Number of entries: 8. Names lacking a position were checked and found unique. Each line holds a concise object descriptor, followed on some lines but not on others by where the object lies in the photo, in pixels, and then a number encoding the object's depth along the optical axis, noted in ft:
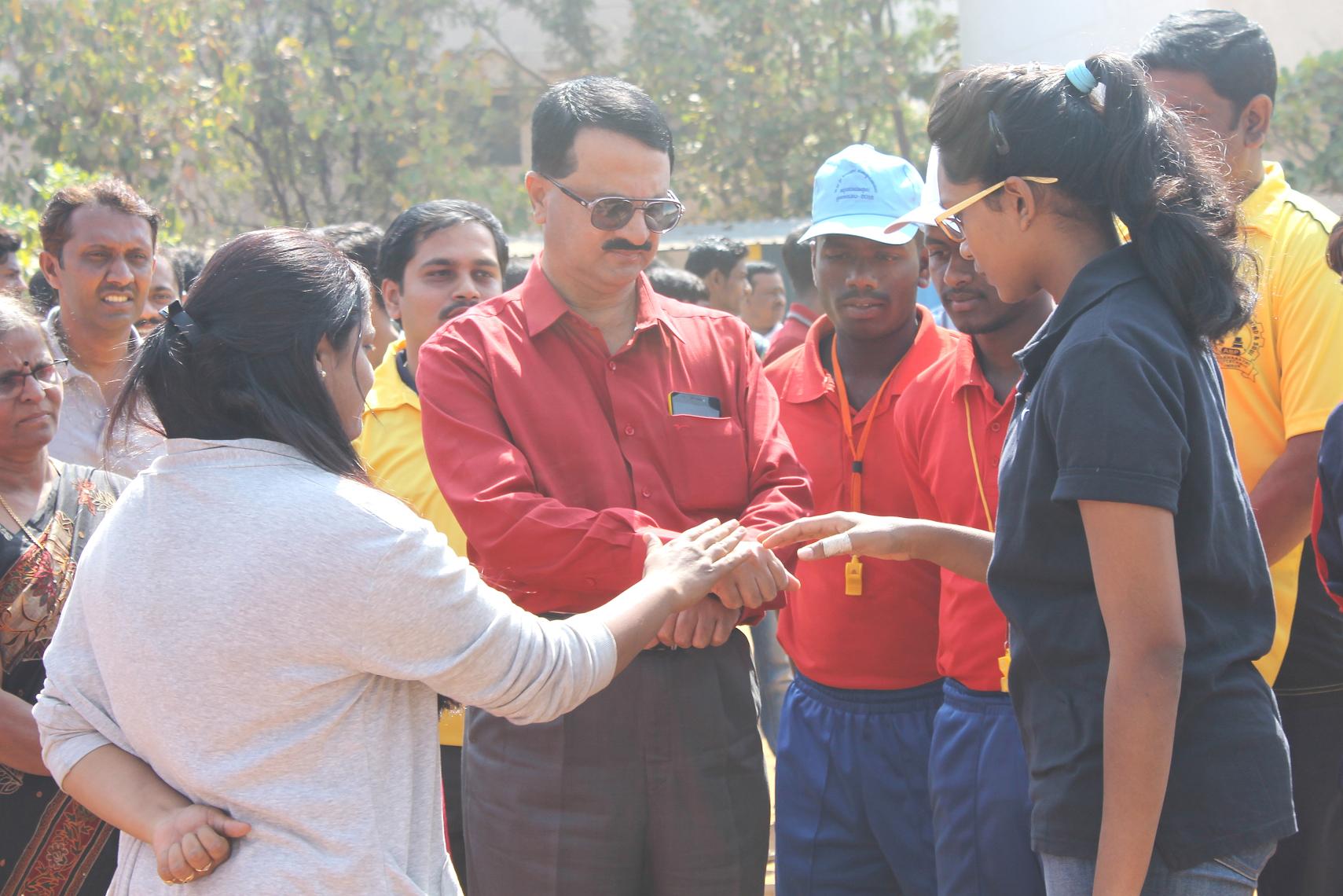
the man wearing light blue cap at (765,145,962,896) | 10.68
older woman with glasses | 9.27
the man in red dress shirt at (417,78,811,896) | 9.19
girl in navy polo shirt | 6.25
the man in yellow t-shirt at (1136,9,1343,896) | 9.57
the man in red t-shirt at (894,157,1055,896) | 9.12
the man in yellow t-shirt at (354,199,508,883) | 12.22
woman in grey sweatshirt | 6.39
